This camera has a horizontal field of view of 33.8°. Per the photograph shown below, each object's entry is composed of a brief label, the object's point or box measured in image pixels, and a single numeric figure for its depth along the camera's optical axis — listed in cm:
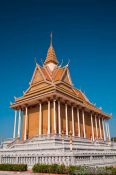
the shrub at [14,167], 1254
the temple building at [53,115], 2230
